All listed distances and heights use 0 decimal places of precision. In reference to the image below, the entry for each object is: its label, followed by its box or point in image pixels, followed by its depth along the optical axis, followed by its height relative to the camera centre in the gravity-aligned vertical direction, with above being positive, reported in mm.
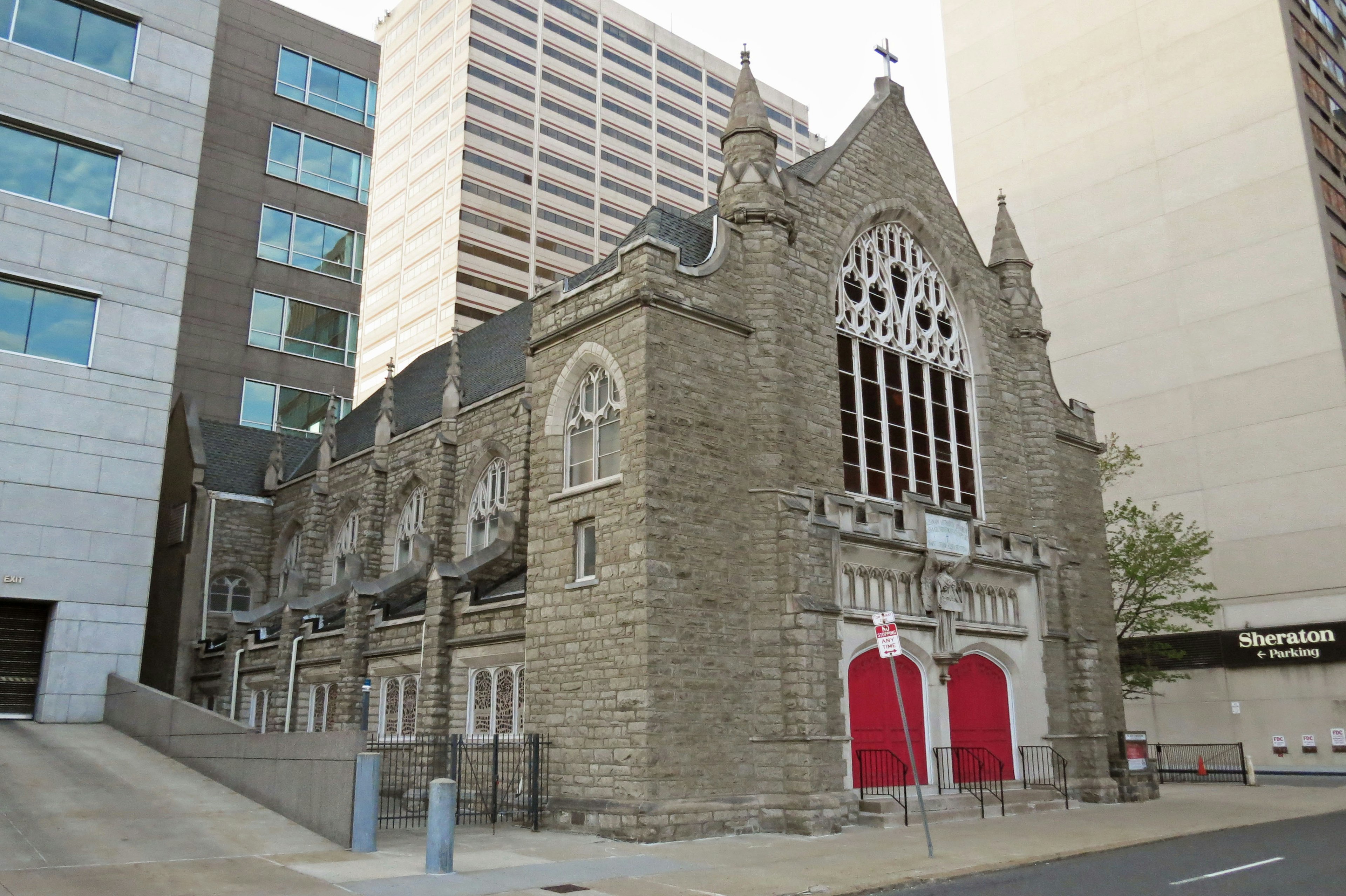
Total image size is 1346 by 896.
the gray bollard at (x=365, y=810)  13312 -1004
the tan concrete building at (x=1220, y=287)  37688 +16802
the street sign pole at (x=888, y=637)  13688 +1098
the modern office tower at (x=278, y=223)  39031 +18547
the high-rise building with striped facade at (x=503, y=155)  80938 +45916
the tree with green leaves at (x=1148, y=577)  33688 +4603
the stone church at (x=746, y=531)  16844 +3603
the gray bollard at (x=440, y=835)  11922 -1174
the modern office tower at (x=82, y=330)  21000 +7941
